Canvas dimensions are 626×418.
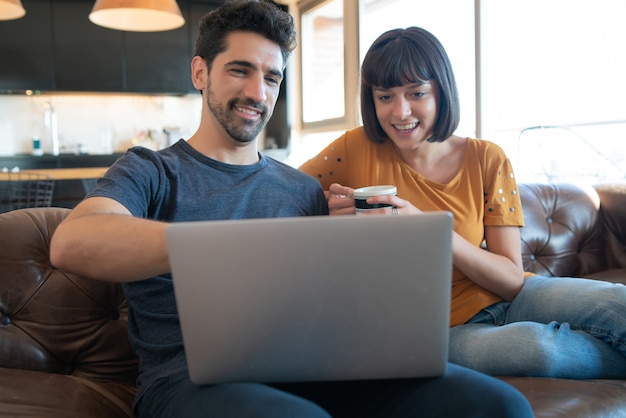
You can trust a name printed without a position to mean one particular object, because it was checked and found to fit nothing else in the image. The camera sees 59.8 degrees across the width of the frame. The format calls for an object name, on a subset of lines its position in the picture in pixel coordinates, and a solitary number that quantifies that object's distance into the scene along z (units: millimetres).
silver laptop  700
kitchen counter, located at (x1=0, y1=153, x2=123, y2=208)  4703
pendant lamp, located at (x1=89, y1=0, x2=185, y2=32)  2799
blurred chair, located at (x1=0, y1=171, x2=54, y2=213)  4020
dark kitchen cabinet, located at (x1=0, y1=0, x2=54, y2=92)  5020
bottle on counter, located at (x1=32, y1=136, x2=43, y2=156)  5277
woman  1292
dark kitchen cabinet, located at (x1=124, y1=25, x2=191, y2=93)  5516
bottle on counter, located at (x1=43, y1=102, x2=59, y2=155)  5453
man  887
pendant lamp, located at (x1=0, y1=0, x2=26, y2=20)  3056
